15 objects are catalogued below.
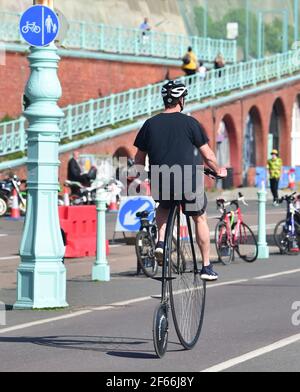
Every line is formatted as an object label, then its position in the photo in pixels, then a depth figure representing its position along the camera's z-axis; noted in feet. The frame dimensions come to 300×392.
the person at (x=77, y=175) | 124.67
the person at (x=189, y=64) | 165.17
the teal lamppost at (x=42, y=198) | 45.01
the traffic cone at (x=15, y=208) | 109.81
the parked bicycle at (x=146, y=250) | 59.77
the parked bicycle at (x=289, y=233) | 71.97
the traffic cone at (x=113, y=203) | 121.29
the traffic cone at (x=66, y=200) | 100.99
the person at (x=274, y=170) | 137.49
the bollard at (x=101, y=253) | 56.24
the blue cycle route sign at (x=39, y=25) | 44.29
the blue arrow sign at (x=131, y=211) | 70.59
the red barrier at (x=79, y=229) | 69.68
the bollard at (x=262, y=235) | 69.62
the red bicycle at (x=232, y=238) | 66.85
